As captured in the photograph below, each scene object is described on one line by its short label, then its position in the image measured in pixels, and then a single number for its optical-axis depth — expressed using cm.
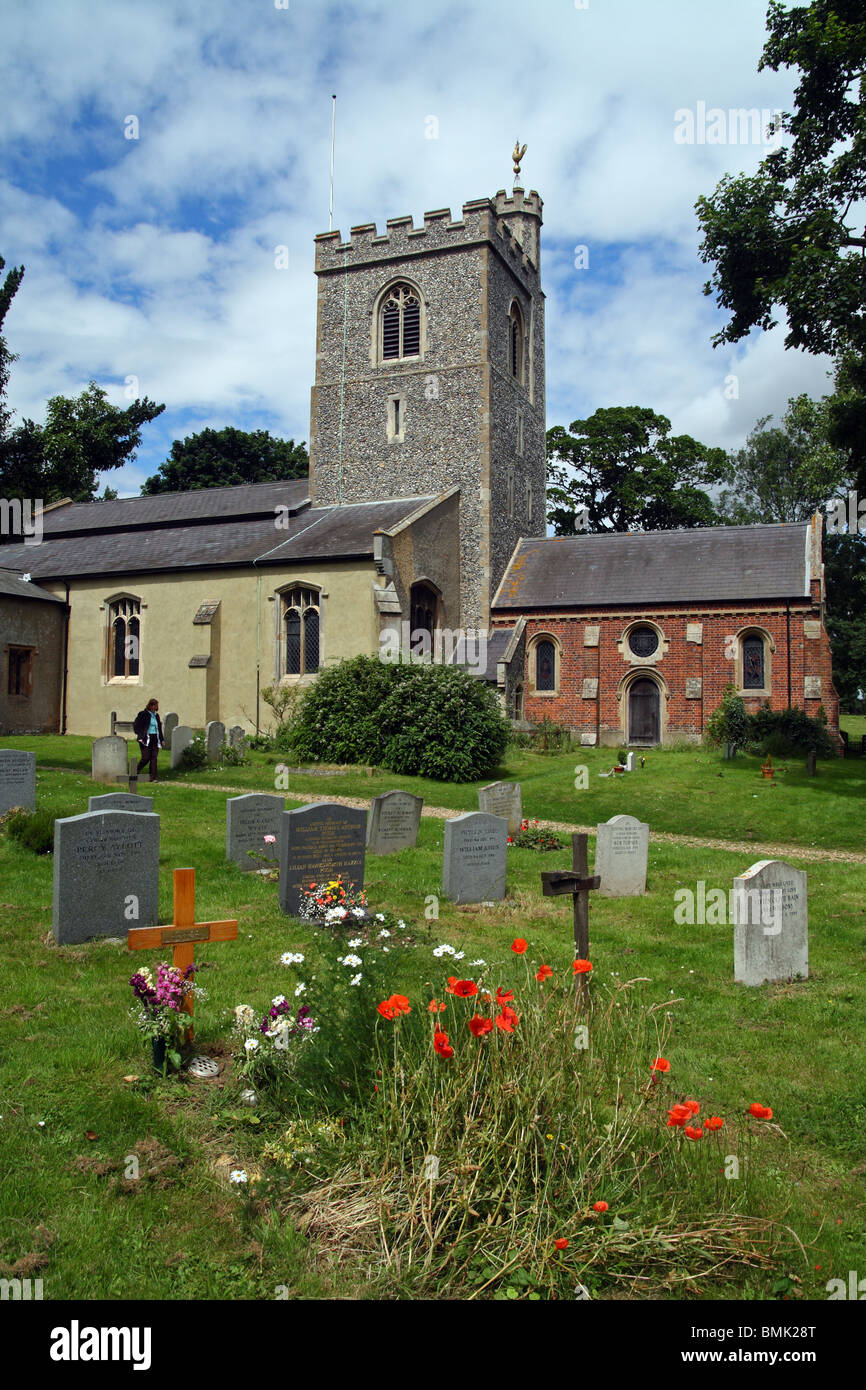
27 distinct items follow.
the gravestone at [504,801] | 1298
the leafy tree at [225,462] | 5059
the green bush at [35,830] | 1009
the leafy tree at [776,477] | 4403
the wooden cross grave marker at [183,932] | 546
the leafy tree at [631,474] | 4356
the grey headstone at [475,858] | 946
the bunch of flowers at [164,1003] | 495
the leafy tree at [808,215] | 1545
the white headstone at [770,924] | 699
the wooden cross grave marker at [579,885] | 569
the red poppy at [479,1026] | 372
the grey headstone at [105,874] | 736
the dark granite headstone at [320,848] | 858
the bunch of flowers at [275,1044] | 466
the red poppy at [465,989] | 383
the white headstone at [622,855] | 1002
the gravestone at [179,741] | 1931
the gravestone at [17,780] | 1239
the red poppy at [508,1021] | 373
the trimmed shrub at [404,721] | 1923
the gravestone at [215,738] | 2022
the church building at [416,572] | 2517
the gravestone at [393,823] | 1161
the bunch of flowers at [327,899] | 780
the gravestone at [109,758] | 1677
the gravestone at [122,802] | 947
